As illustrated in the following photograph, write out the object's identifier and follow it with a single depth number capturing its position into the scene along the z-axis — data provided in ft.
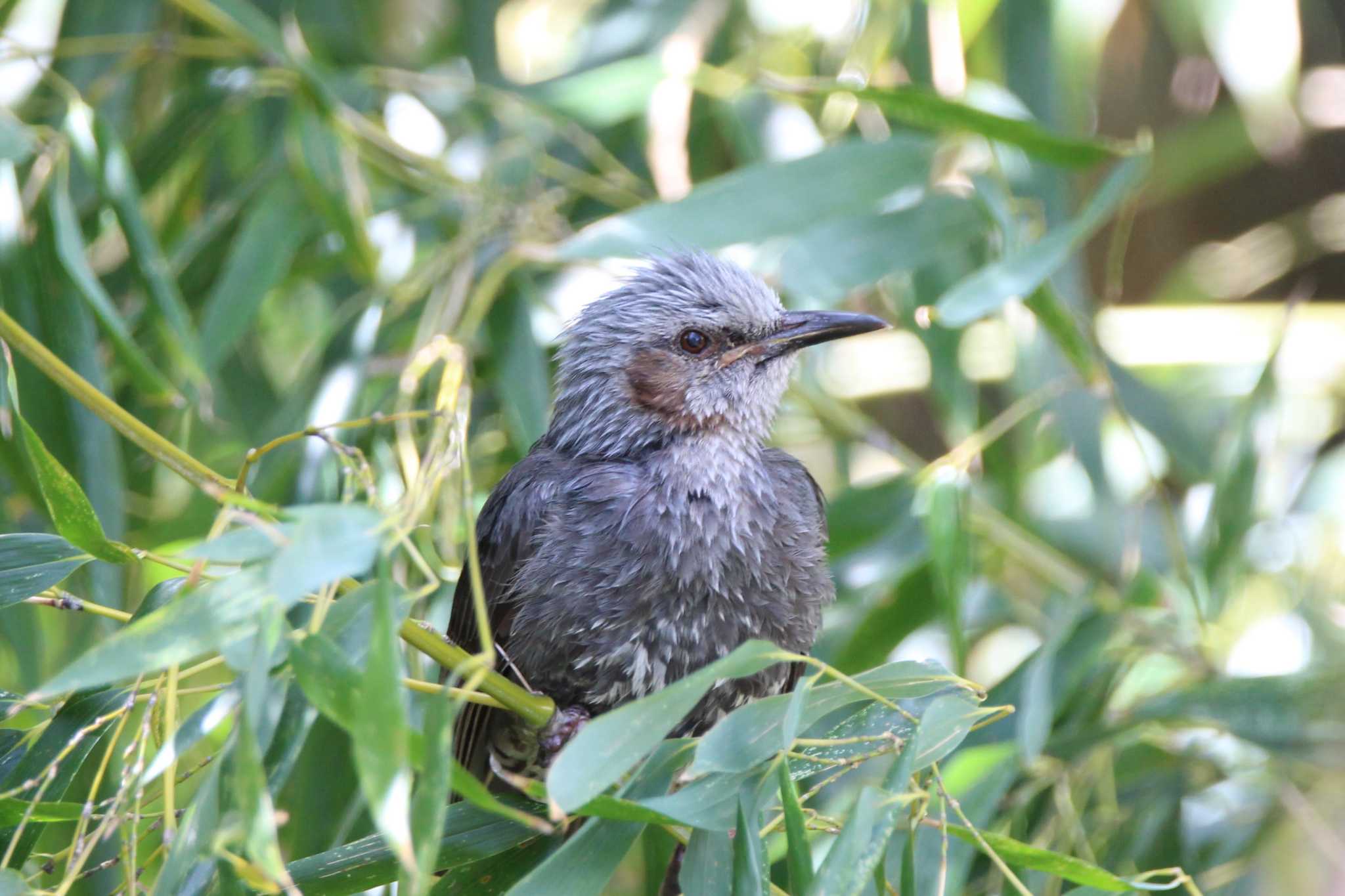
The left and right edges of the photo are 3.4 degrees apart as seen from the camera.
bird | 12.53
